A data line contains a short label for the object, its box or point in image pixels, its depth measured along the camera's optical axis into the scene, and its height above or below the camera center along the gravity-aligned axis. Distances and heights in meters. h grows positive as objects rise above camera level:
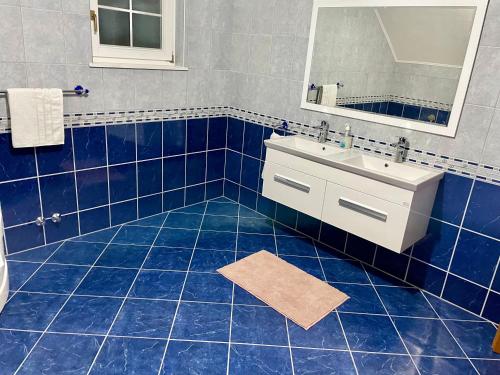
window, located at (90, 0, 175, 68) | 2.60 +0.14
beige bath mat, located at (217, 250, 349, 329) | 2.21 -1.31
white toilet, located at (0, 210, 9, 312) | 1.95 -1.15
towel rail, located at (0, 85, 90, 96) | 2.47 -0.27
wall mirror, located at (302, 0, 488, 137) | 2.12 +0.09
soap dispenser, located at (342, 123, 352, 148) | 2.65 -0.43
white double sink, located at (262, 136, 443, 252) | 2.14 -0.69
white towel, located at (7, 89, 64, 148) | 2.24 -0.41
